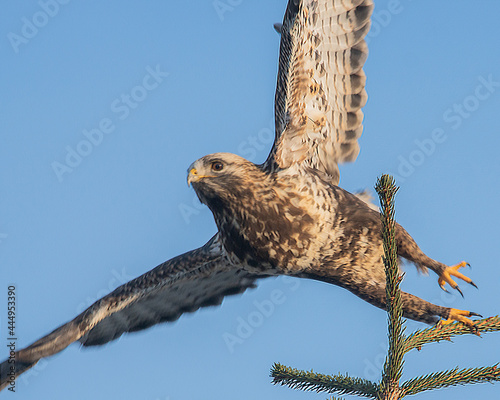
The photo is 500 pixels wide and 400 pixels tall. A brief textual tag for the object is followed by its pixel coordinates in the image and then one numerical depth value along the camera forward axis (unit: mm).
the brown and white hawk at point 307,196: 14289
